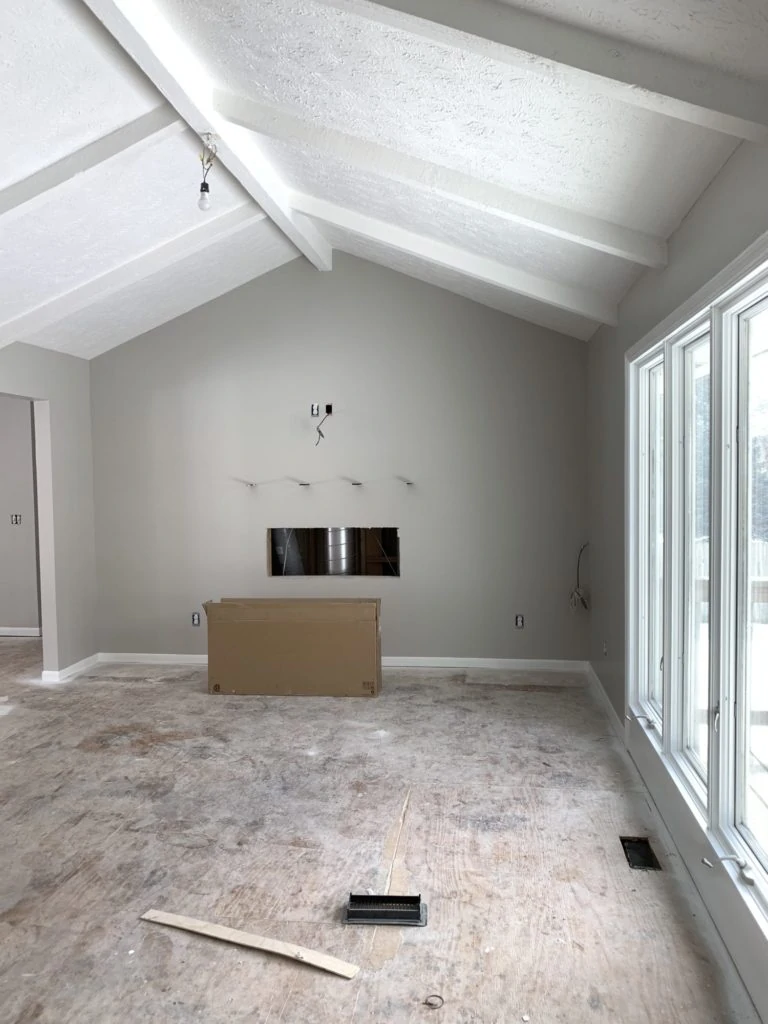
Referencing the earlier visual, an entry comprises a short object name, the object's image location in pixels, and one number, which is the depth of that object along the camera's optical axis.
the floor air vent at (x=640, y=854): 3.06
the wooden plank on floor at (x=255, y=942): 2.47
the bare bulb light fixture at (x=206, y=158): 3.51
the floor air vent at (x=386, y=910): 2.71
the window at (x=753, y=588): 2.37
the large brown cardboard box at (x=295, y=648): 5.54
